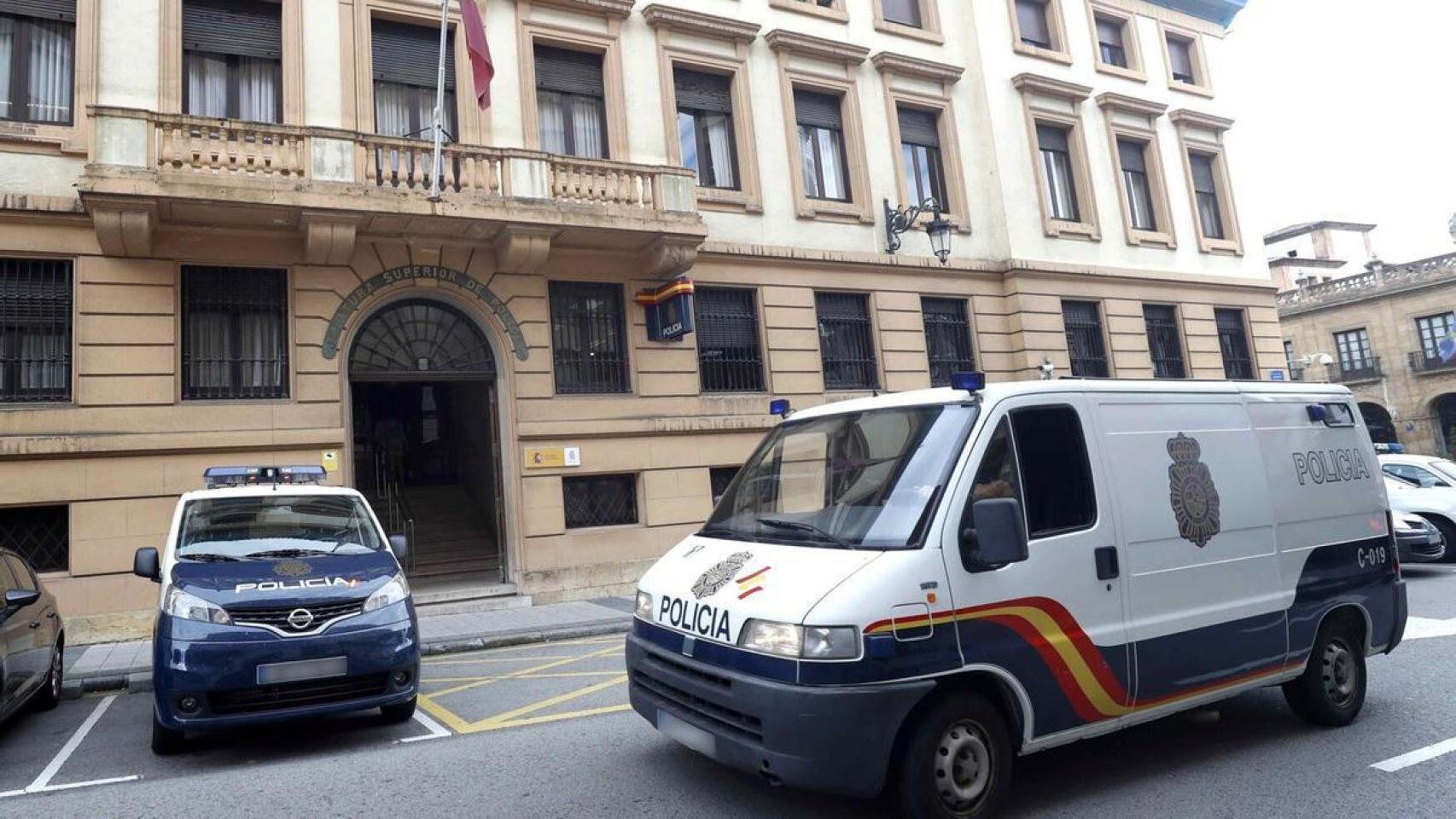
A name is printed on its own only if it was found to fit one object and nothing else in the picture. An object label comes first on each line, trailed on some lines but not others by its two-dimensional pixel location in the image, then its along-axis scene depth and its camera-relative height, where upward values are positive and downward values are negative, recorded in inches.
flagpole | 469.1 +222.9
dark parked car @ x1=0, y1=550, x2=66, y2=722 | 239.9 -17.2
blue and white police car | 218.5 -17.0
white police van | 150.3 -18.7
